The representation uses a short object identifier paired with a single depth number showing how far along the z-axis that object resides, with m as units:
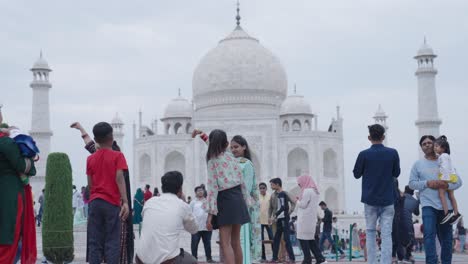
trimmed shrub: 9.68
